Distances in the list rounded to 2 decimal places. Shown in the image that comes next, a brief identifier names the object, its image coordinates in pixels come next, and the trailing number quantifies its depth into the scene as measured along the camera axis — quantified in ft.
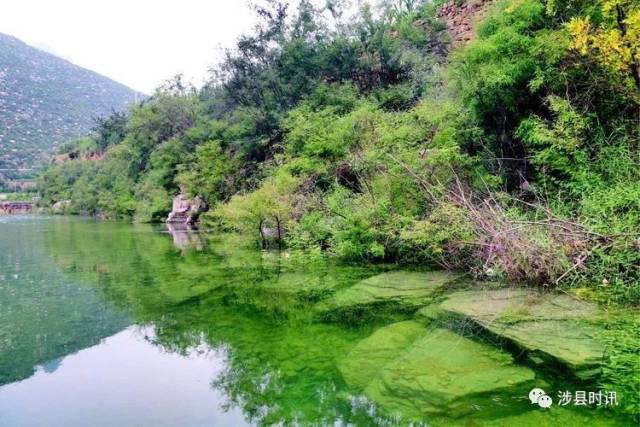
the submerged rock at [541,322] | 18.12
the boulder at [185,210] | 103.76
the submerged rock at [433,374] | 16.06
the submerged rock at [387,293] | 27.91
